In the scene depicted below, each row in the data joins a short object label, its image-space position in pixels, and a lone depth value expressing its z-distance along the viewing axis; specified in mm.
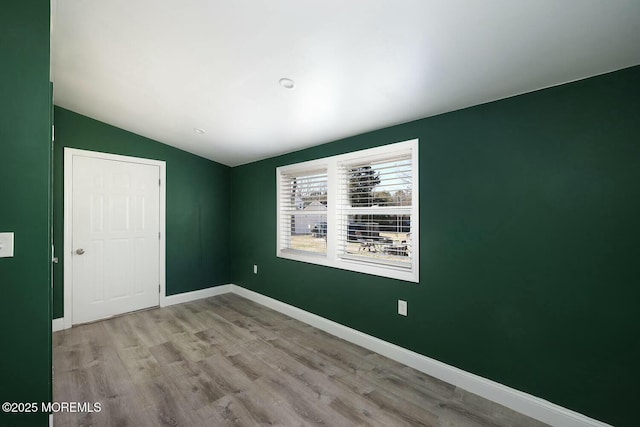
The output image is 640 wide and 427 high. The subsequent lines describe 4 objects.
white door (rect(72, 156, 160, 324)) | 3406
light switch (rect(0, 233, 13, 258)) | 1201
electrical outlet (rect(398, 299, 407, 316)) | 2537
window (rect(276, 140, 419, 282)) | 2621
